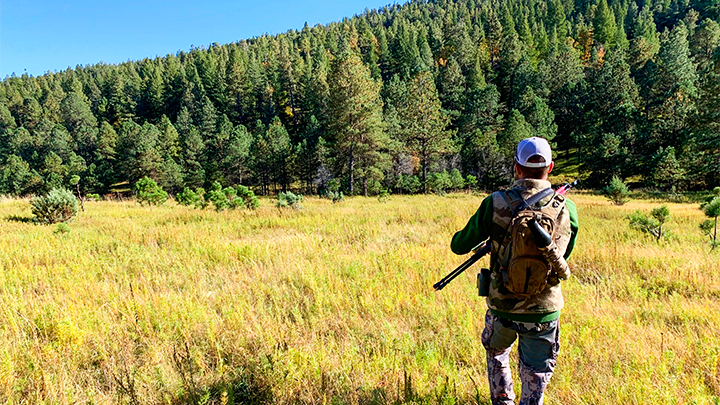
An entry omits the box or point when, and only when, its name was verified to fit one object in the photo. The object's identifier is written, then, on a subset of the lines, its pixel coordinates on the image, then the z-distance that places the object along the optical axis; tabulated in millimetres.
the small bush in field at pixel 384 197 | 25309
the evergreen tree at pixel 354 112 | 32562
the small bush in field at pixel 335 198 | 23211
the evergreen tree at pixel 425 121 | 39812
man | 1964
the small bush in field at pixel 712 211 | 6070
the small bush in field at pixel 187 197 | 14827
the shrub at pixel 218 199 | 12176
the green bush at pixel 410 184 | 39781
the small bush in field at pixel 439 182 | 36469
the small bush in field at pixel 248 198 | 13180
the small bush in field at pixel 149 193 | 15266
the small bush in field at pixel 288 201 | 13031
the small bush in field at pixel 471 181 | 38069
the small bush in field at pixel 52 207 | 8719
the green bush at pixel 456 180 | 38594
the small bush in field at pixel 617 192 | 20578
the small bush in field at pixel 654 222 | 7098
